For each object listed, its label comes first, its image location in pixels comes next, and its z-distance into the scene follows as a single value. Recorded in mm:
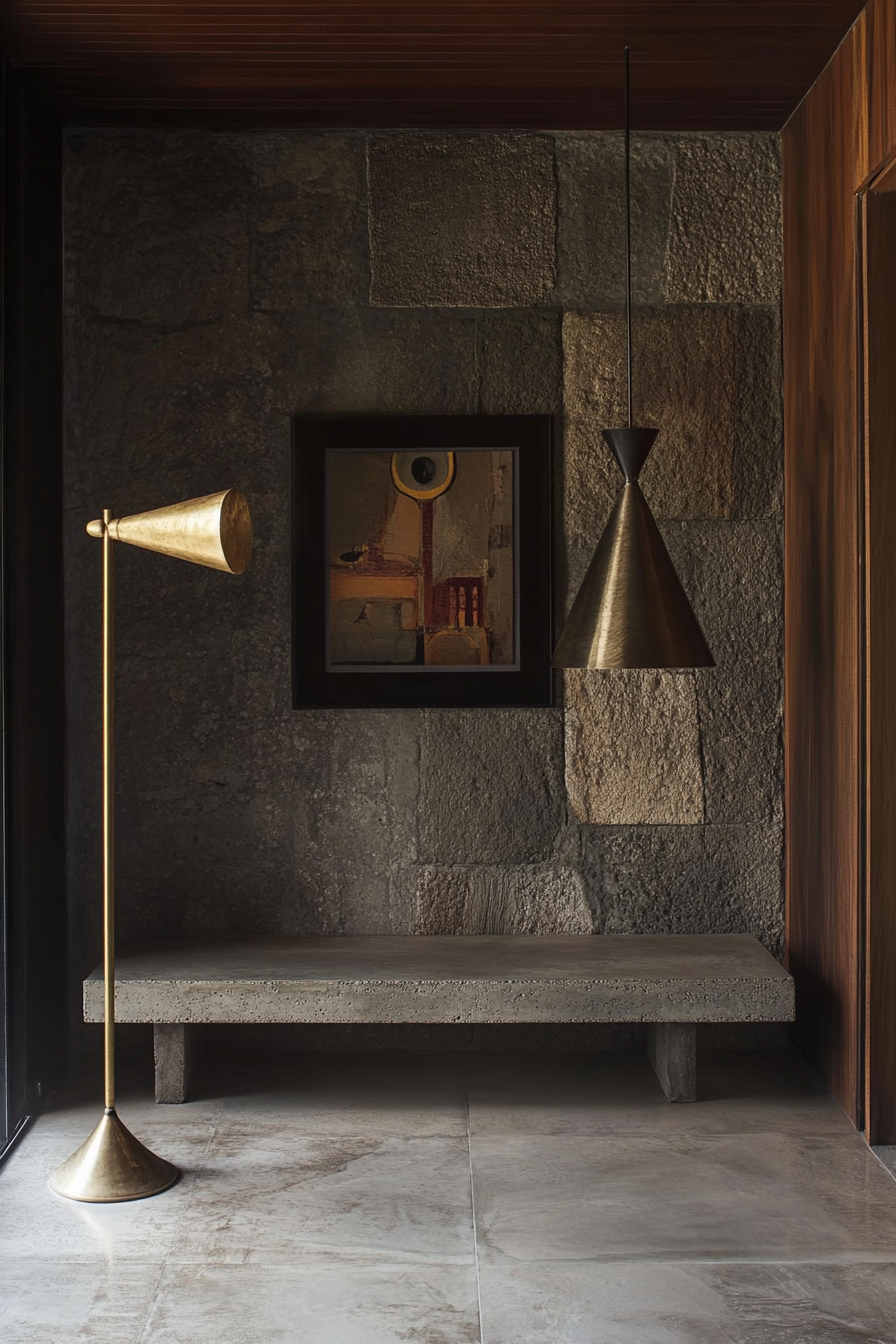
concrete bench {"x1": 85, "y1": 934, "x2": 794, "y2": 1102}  2854
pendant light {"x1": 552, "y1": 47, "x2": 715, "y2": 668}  2777
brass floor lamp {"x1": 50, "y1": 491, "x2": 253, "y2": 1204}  2445
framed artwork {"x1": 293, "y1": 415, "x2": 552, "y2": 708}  3273
